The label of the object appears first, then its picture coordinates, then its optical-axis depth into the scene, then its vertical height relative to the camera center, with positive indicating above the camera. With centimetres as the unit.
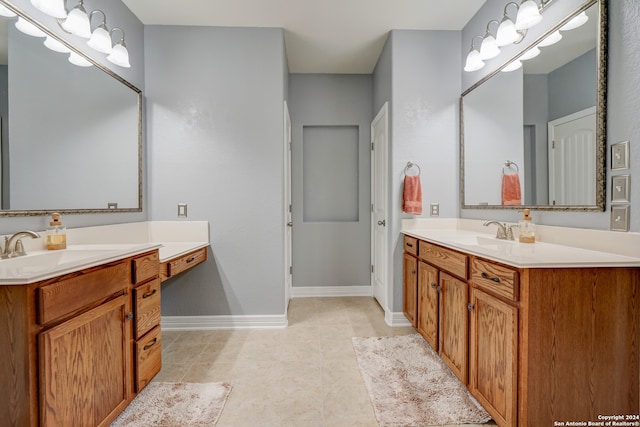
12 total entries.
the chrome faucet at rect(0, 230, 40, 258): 132 -16
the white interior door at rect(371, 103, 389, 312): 287 +3
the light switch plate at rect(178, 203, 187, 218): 256 -1
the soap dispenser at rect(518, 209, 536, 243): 173 -13
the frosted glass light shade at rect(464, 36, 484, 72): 226 +112
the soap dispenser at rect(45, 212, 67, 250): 156 -13
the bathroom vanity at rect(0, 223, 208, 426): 98 -49
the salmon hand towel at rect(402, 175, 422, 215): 252 +10
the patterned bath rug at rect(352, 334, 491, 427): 150 -104
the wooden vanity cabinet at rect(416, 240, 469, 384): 165 -60
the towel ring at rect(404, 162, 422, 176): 261 +36
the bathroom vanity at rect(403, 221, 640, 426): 118 -52
